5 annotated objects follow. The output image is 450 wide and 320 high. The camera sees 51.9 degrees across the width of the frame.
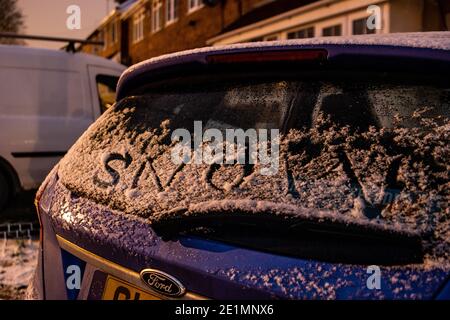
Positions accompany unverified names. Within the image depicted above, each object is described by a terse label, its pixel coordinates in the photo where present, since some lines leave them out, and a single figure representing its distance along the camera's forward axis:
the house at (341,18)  9.00
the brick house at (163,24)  16.66
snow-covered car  1.12
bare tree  39.44
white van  6.13
